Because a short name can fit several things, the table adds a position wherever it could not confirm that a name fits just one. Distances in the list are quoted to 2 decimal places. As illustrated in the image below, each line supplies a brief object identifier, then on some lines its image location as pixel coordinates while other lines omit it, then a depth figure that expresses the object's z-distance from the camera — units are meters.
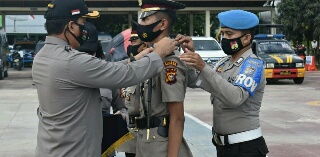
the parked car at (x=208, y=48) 21.66
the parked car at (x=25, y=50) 38.90
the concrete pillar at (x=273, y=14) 40.06
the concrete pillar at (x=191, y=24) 44.72
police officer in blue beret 3.62
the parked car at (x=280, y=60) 20.91
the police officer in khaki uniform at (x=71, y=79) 3.08
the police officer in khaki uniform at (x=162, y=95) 3.44
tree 34.22
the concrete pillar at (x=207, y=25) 39.52
